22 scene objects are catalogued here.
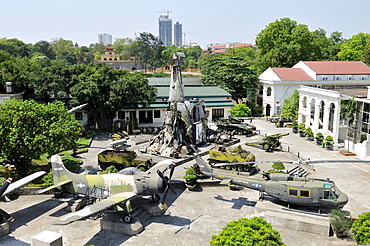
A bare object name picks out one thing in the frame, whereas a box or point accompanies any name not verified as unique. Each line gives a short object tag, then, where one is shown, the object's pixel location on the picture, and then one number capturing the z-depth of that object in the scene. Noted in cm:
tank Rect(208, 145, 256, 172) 3212
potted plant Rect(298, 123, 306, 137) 4881
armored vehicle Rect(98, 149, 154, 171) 3133
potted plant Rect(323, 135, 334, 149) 4178
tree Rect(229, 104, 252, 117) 5650
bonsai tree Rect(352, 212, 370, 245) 1803
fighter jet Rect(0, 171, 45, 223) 2081
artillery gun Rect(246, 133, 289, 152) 4025
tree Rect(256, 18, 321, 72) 7506
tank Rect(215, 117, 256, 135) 4838
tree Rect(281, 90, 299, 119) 5531
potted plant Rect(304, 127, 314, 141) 4639
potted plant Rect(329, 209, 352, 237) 2044
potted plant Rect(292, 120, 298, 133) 5122
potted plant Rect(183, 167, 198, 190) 2827
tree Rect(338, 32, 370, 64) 8498
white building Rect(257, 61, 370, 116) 6328
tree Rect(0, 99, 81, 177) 2770
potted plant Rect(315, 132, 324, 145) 4378
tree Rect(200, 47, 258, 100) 6562
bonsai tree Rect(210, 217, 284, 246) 1544
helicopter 2297
